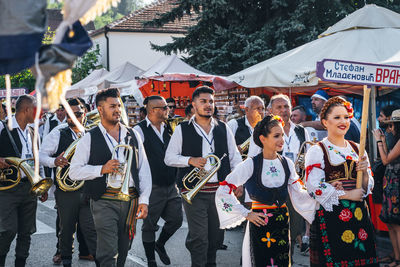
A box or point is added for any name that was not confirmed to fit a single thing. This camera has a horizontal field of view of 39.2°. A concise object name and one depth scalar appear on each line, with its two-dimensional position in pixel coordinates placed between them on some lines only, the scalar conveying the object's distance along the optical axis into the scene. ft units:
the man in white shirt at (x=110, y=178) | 17.87
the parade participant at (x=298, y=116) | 30.35
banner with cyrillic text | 16.71
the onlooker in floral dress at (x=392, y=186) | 22.47
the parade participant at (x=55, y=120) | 32.07
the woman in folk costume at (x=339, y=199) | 16.98
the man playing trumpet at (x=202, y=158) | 20.38
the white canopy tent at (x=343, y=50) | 27.58
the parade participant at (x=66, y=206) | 22.80
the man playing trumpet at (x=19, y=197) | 21.21
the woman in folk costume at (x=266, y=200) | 17.10
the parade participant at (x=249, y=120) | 26.61
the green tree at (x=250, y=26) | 52.42
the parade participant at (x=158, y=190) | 23.94
